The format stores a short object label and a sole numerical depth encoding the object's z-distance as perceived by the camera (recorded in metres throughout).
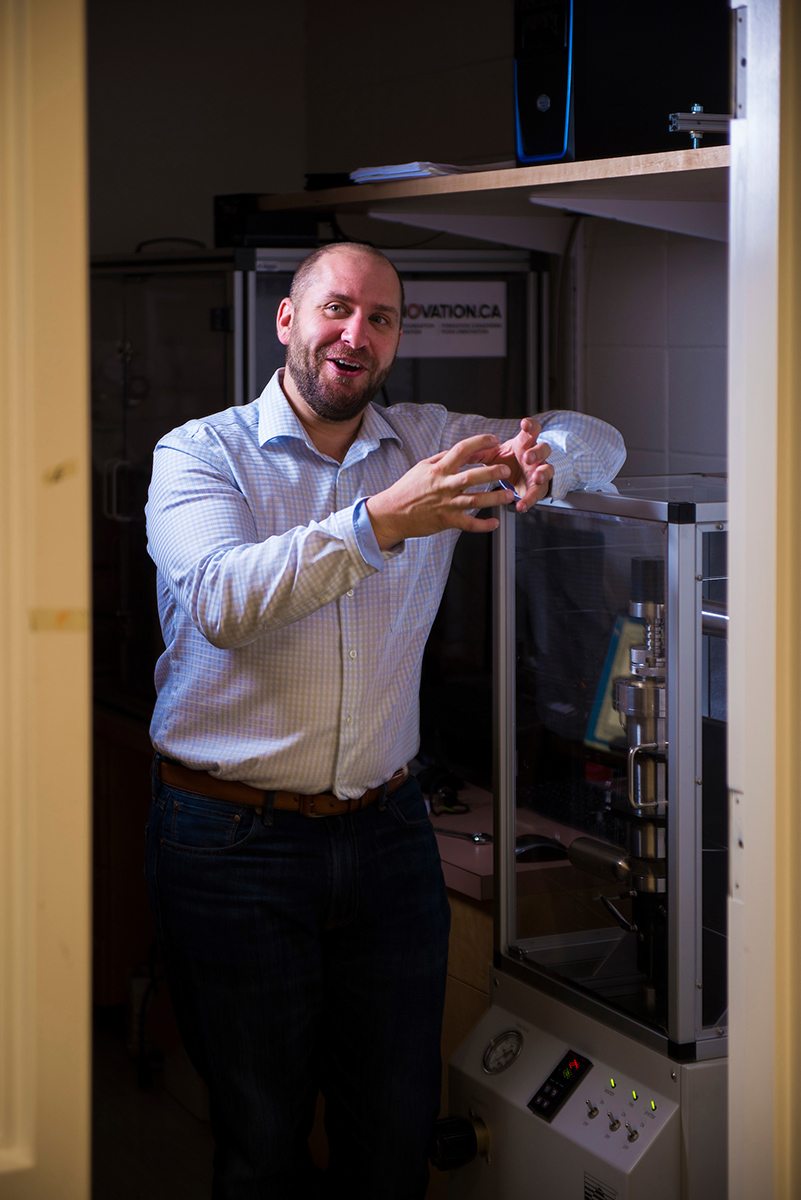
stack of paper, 1.99
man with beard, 1.53
